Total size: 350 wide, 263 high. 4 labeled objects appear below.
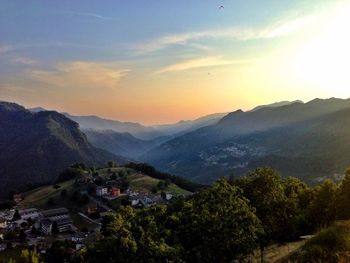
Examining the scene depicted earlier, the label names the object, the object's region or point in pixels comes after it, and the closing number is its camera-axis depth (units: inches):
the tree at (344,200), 1492.4
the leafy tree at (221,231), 1146.7
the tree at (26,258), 1731.1
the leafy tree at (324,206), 1541.6
